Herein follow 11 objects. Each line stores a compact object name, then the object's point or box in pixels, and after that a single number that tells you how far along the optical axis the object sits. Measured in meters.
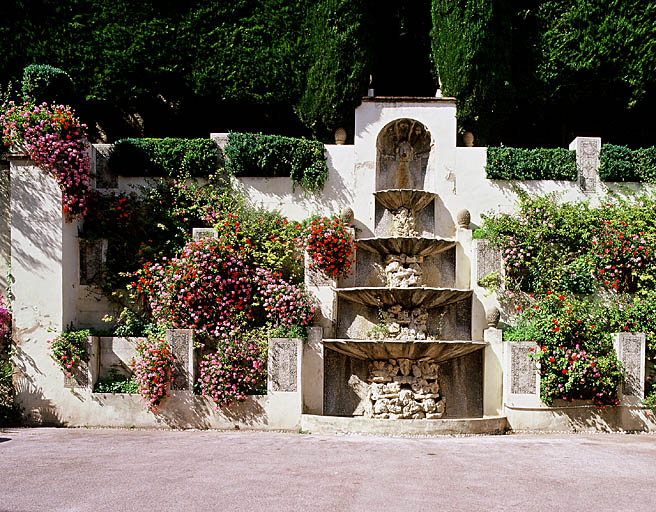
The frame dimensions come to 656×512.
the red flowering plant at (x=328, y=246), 11.00
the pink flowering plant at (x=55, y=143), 10.55
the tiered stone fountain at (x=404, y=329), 10.59
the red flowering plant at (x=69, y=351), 10.23
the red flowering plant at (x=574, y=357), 10.03
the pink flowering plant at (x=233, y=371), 10.10
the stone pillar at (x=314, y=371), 10.73
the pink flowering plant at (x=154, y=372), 9.98
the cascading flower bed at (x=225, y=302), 10.41
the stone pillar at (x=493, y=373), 10.73
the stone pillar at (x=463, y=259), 11.74
